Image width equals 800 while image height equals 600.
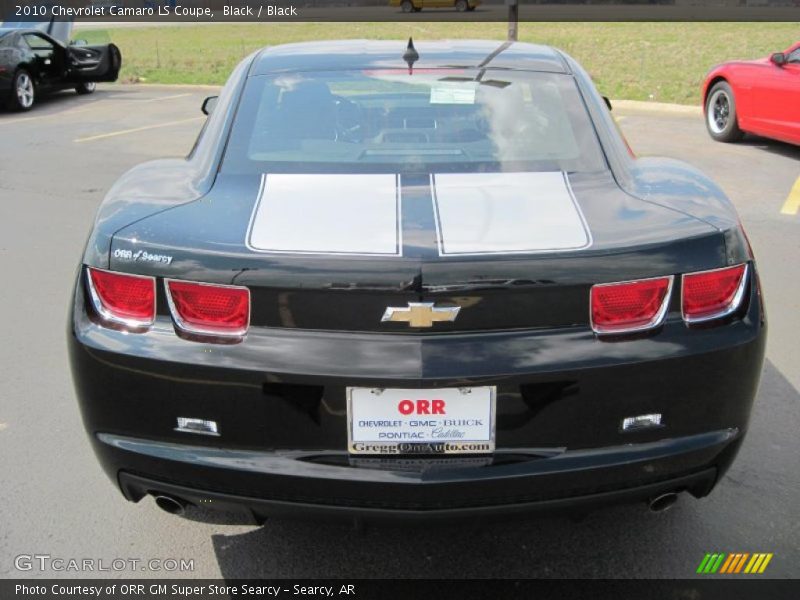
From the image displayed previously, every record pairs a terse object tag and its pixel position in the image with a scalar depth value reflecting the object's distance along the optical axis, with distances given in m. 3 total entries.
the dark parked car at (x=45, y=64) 13.80
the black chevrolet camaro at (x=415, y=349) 2.12
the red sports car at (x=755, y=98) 8.92
